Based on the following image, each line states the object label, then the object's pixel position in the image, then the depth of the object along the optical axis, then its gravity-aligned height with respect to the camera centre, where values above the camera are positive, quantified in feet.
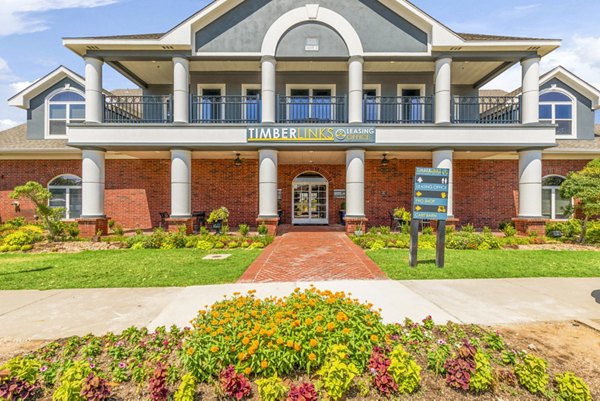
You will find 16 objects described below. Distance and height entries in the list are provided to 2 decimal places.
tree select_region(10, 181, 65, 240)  39.58 -1.36
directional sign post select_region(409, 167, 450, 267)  28.13 +0.25
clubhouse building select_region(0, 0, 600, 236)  44.24 +11.33
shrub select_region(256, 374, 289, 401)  9.62 -5.93
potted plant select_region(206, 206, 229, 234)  43.06 -2.50
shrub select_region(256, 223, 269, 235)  41.70 -4.11
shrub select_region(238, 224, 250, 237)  41.37 -4.12
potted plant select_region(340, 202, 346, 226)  57.46 -1.96
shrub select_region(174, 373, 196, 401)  9.67 -5.96
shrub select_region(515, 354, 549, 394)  10.41 -5.94
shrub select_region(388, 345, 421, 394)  10.34 -5.79
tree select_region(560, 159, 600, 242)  40.04 +1.50
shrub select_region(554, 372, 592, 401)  9.94 -6.08
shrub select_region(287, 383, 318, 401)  9.55 -6.00
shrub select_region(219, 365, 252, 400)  9.96 -5.97
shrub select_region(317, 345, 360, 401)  9.81 -5.65
